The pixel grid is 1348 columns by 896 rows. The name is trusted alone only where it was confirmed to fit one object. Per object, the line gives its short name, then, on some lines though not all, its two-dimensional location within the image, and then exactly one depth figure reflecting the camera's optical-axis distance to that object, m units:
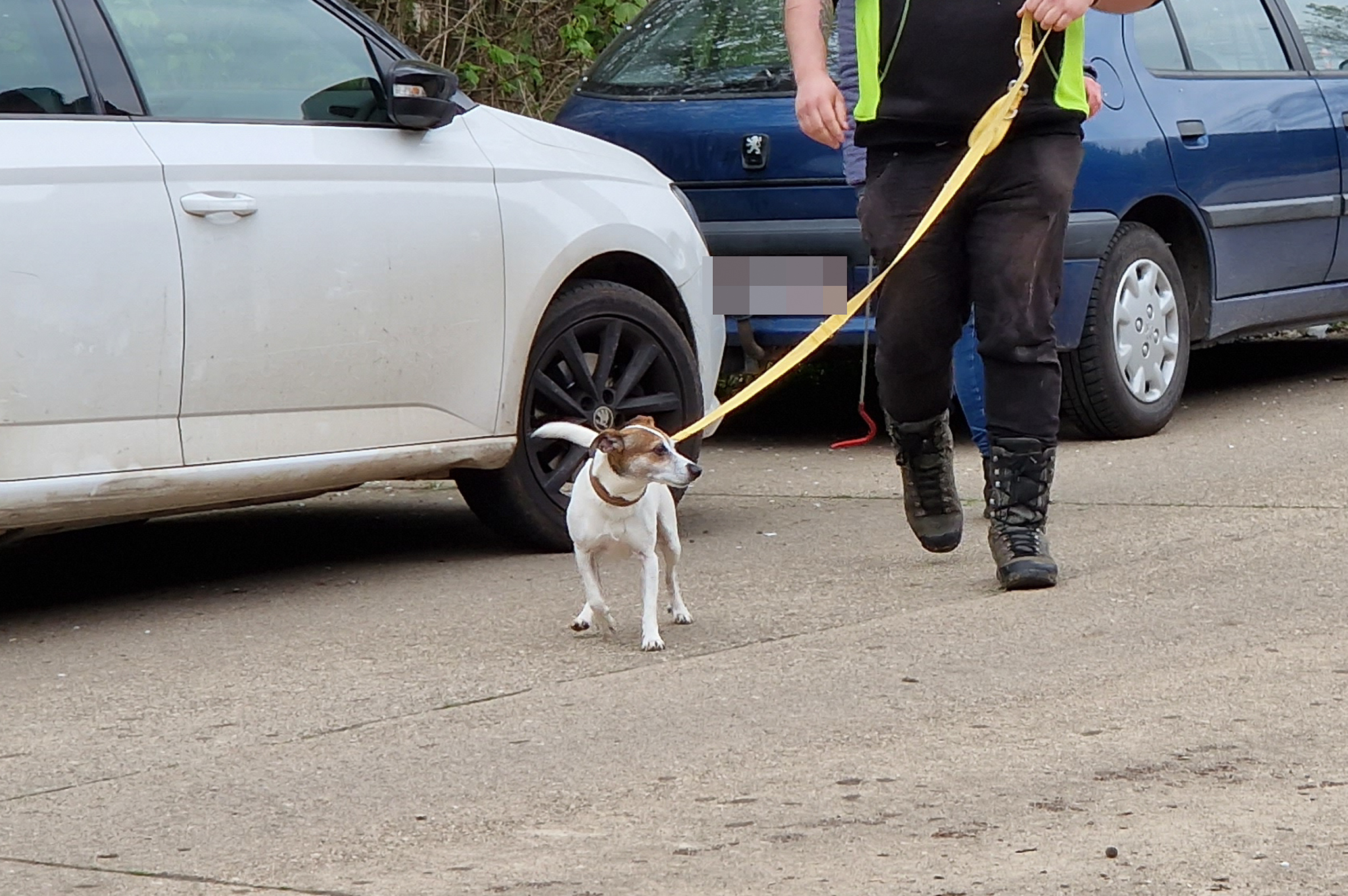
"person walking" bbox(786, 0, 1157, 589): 10.39
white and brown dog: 9.85
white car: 10.19
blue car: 15.47
